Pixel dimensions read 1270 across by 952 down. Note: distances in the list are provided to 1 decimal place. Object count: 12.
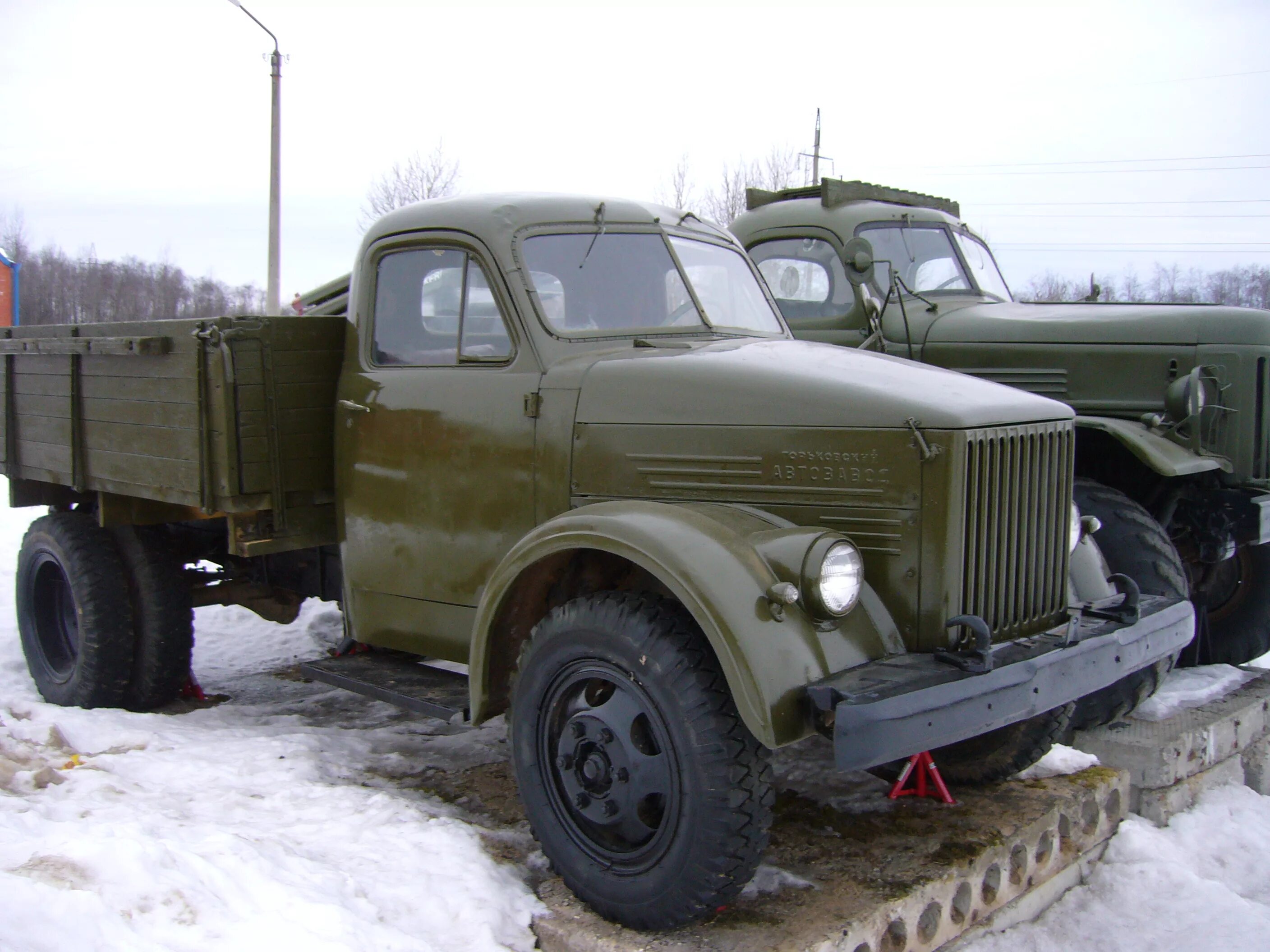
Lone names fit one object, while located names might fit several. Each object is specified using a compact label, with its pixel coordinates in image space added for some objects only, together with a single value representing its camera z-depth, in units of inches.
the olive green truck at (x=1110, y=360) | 205.2
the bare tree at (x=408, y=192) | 916.0
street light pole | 613.9
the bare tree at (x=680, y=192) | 981.8
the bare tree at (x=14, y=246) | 1807.9
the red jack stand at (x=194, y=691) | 219.5
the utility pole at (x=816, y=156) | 1012.5
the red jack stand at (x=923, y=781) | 154.2
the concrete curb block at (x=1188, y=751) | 173.5
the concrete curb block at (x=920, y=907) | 117.7
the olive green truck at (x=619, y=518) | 113.3
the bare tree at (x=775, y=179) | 1034.7
